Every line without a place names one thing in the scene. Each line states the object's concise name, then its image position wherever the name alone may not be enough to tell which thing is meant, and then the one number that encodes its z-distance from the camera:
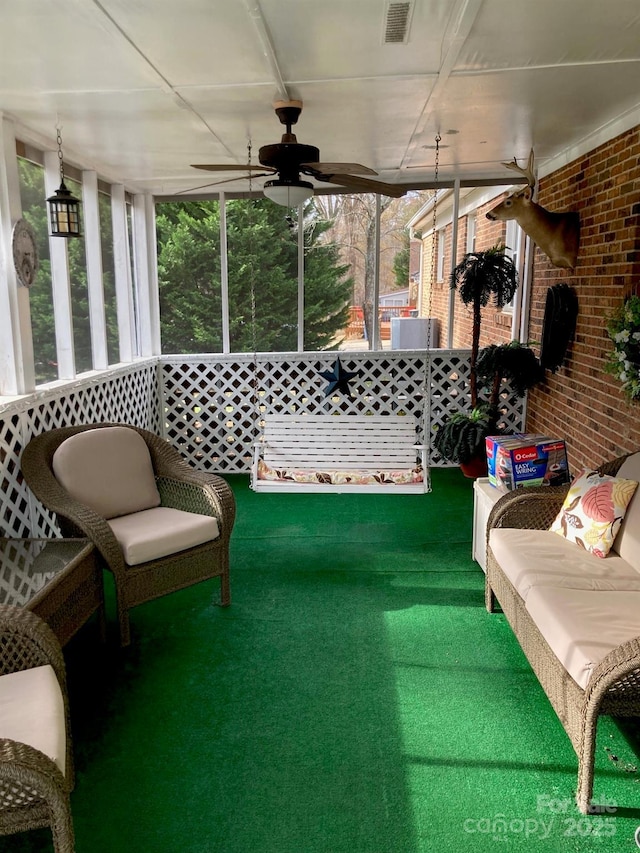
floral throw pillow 2.86
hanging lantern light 3.67
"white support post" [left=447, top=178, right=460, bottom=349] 5.64
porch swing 4.73
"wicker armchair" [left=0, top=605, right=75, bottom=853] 1.55
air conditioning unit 7.41
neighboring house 6.06
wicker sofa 1.99
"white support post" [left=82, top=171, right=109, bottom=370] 4.88
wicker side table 2.38
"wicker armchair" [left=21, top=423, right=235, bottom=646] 2.96
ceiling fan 3.15
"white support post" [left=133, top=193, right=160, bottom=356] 5.91
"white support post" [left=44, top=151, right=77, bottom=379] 4.20
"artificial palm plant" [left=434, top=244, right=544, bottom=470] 5.20
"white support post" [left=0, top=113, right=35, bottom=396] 3.44
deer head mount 4.46
